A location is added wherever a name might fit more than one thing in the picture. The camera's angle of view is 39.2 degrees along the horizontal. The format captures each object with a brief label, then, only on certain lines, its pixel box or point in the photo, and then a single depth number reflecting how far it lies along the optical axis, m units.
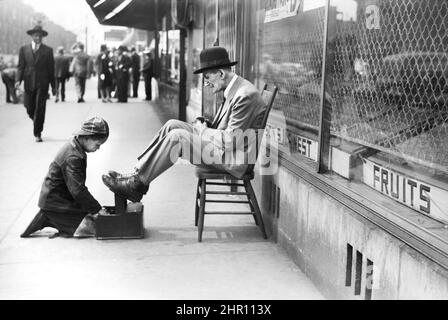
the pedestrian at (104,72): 19.34
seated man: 4.91
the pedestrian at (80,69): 18.88
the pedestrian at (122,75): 19.66
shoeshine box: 4.99
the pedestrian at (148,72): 20.50
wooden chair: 5.04
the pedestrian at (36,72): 10.10
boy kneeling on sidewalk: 4.95
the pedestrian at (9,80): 18.38
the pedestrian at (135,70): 21.61
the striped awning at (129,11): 13.14
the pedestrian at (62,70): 19.72
